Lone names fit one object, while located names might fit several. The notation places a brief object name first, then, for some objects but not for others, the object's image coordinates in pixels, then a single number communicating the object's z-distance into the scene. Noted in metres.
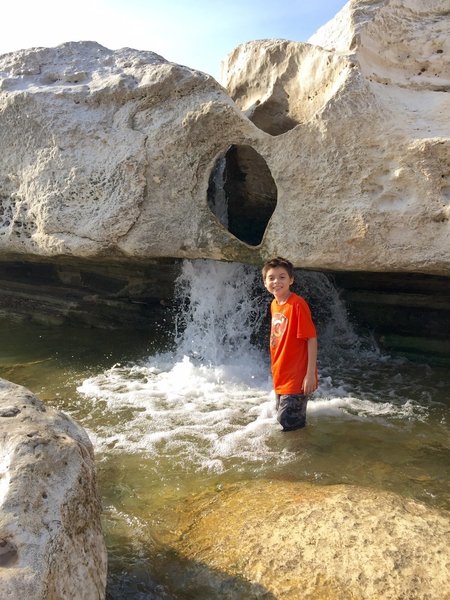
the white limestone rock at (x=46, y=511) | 1.52
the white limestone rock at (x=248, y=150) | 4.14
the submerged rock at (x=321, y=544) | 2.12
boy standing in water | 3.51
